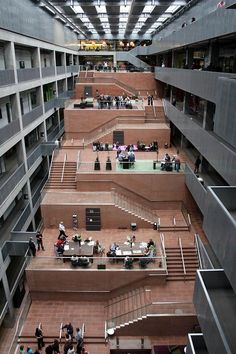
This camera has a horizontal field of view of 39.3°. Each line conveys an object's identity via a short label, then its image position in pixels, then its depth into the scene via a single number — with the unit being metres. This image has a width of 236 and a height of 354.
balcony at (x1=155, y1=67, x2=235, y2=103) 14.86
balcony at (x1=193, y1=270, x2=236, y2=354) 6.84
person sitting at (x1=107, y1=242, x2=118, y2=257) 16.94
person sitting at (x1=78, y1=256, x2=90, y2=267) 16.52
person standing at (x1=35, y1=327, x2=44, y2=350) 14.16
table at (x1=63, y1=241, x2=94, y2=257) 16.86
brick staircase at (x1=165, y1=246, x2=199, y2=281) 16.75
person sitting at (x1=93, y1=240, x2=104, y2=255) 17.52
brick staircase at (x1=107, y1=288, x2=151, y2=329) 14.89
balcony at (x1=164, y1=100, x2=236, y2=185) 12.39
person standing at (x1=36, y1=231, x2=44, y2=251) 17.59
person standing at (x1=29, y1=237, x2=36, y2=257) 16.60
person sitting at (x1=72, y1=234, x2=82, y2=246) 17.48
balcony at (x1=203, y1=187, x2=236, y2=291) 6.52
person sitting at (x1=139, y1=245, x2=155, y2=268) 16.59
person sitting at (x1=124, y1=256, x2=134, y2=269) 16.50
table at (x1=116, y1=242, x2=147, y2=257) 16.89
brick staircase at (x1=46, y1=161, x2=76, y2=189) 22.25
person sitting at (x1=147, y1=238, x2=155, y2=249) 17.46
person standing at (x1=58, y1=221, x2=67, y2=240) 18.50
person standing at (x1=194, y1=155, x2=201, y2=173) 20.06
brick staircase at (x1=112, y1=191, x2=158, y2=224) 20.28
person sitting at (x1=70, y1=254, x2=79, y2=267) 16.47
